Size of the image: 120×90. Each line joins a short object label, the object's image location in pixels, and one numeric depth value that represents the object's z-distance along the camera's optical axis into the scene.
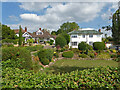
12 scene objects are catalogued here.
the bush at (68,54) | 16.13
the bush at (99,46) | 20.73
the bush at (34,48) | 19.72
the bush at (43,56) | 10.93
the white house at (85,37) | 26.56
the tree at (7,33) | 34.17
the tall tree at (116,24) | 5.76
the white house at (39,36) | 41.45
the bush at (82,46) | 18.39
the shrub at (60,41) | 22.18
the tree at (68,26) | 52.47
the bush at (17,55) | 5.25
